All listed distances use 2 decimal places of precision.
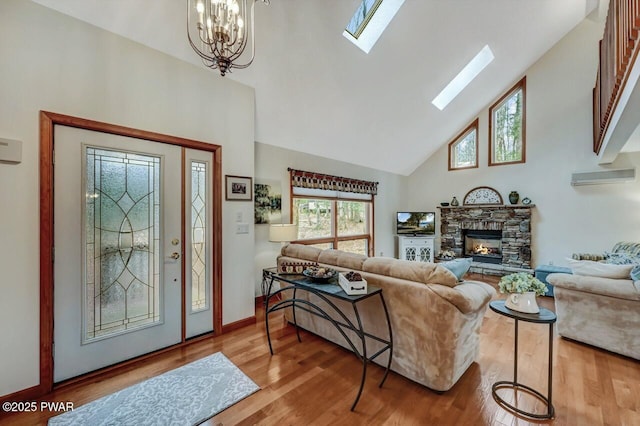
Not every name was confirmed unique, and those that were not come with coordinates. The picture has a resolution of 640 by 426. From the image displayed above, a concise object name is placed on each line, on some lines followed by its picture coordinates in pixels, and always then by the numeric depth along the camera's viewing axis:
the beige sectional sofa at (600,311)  2.46
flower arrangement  1.88
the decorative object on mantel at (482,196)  6.11
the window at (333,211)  4.80
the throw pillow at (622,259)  3.36
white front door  2.17
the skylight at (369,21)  3.25
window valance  4.63
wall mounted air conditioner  4.71
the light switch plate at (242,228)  3.22
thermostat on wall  1.88
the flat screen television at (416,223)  6.70
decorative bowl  2.29
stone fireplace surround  5.68
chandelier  1.61
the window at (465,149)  6.45
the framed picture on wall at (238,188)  3.10
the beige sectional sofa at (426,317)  1.93
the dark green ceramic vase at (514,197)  5.77
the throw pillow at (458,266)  2.26
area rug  1.80
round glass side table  1.78
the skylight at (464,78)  4.73
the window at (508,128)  5.85
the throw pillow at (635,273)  2.51
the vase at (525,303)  1.86
